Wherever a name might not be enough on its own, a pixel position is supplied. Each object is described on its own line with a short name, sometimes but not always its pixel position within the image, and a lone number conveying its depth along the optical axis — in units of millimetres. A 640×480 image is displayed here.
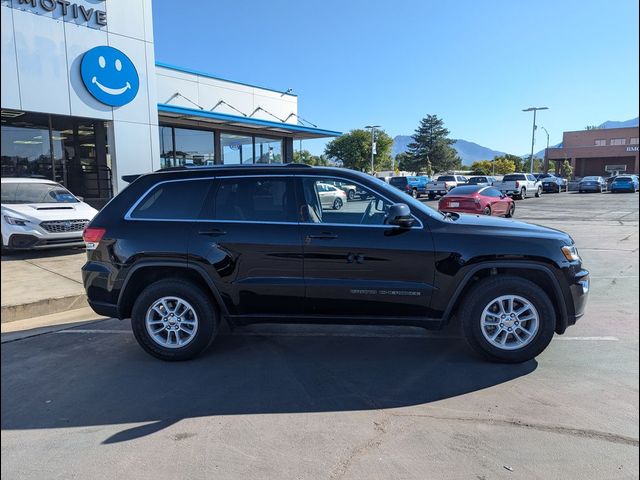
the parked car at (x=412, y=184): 32906
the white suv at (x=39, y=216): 9258
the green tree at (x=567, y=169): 59325
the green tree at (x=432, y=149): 91812
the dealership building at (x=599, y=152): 56344
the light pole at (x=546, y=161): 63238
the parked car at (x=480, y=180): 32219
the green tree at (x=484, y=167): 82688
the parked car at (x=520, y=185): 31578
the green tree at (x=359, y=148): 71688
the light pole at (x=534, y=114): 49722
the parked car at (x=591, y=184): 37906
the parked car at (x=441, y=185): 31703
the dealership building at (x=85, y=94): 11773
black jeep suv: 4242
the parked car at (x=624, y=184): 36344
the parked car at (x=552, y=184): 37938
